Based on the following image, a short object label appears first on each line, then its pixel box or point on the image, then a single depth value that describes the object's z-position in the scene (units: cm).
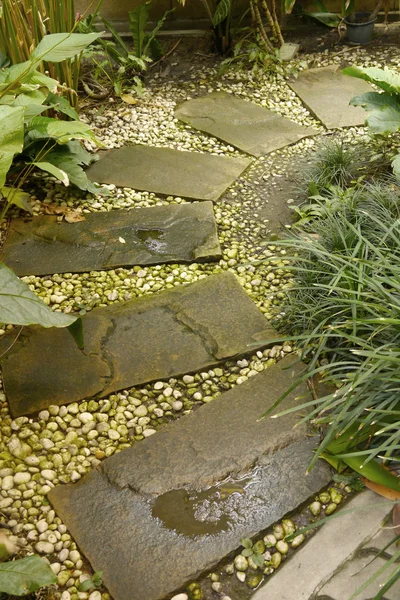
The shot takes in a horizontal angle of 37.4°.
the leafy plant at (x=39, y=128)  187
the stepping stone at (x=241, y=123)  337
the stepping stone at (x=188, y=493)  154
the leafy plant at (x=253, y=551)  154
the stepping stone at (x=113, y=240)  254
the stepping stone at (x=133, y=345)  201
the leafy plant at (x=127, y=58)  383
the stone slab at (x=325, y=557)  145
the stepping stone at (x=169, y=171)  299
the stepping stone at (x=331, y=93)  355
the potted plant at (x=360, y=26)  432
